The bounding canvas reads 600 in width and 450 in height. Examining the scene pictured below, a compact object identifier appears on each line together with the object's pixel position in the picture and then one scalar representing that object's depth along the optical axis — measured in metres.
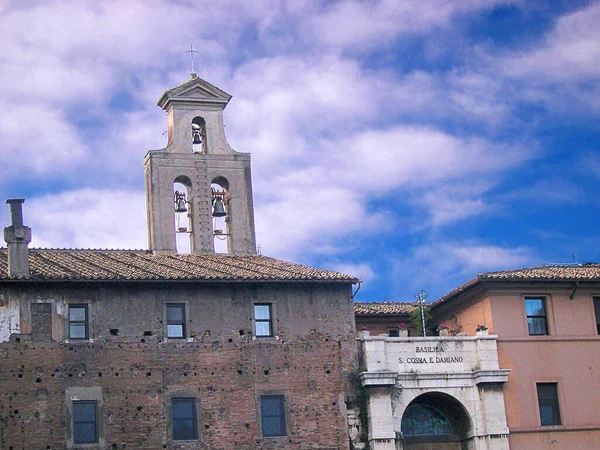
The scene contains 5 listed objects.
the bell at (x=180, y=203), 48.47
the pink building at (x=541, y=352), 44.84
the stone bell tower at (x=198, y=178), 48.12
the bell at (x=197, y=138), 50.03
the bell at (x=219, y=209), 48.72
